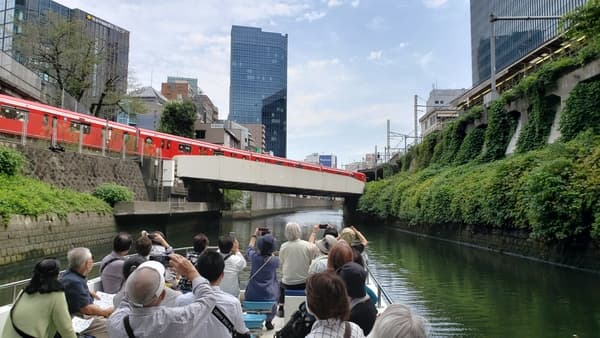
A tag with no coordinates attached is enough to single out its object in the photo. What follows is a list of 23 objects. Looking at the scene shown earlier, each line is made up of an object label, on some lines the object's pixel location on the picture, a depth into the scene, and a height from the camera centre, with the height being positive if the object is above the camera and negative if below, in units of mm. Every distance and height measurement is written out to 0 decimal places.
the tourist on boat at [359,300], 2717 -684
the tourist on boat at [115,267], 3930 -694
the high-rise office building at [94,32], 33281 +18277
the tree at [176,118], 40312 +7941
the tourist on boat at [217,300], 2545 -661
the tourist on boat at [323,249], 3838 -576
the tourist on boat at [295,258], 4652 -678
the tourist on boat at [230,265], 4188 -706
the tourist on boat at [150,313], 2189 -661
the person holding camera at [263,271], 4453 -806
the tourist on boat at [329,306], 2107 -560
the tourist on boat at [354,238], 4809 -472
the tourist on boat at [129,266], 3182 -571
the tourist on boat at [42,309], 2721 -790
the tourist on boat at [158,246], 4727 -613
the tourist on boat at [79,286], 3207 -732
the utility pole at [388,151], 51931 +6721
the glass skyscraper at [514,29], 53906 +25171
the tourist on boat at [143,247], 4008 -507
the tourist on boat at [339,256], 3244 -455
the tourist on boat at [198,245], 4617 -545
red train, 14938 +2938
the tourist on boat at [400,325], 1694 -527
